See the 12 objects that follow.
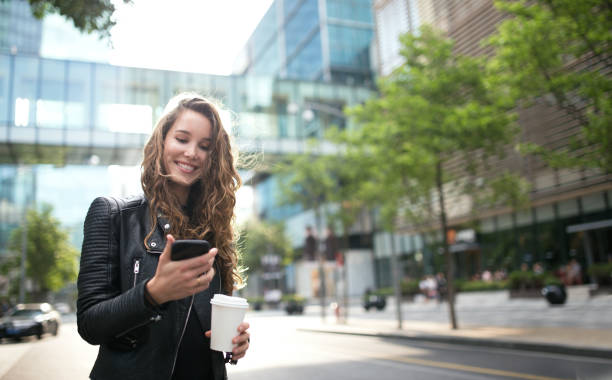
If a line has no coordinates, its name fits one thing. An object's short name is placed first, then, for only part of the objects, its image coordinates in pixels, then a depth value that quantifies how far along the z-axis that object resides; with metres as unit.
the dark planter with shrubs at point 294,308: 34.38
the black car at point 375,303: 31.33
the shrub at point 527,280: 24.42
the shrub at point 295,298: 35.38
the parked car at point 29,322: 19.32
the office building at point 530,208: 24.17
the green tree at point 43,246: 37.72
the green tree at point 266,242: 56.12
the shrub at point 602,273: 21.28
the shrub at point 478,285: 29.00
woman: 1.57
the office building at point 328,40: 58.09
